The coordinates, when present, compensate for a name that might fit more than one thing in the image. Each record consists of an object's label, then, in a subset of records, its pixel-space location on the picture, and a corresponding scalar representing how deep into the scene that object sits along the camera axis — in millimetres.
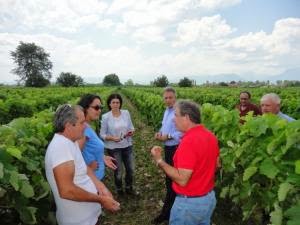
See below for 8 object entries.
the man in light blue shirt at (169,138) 3867
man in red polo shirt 2197
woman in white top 4643
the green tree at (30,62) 67680
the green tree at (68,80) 60270
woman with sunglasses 2858
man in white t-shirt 1911
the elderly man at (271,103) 4094
